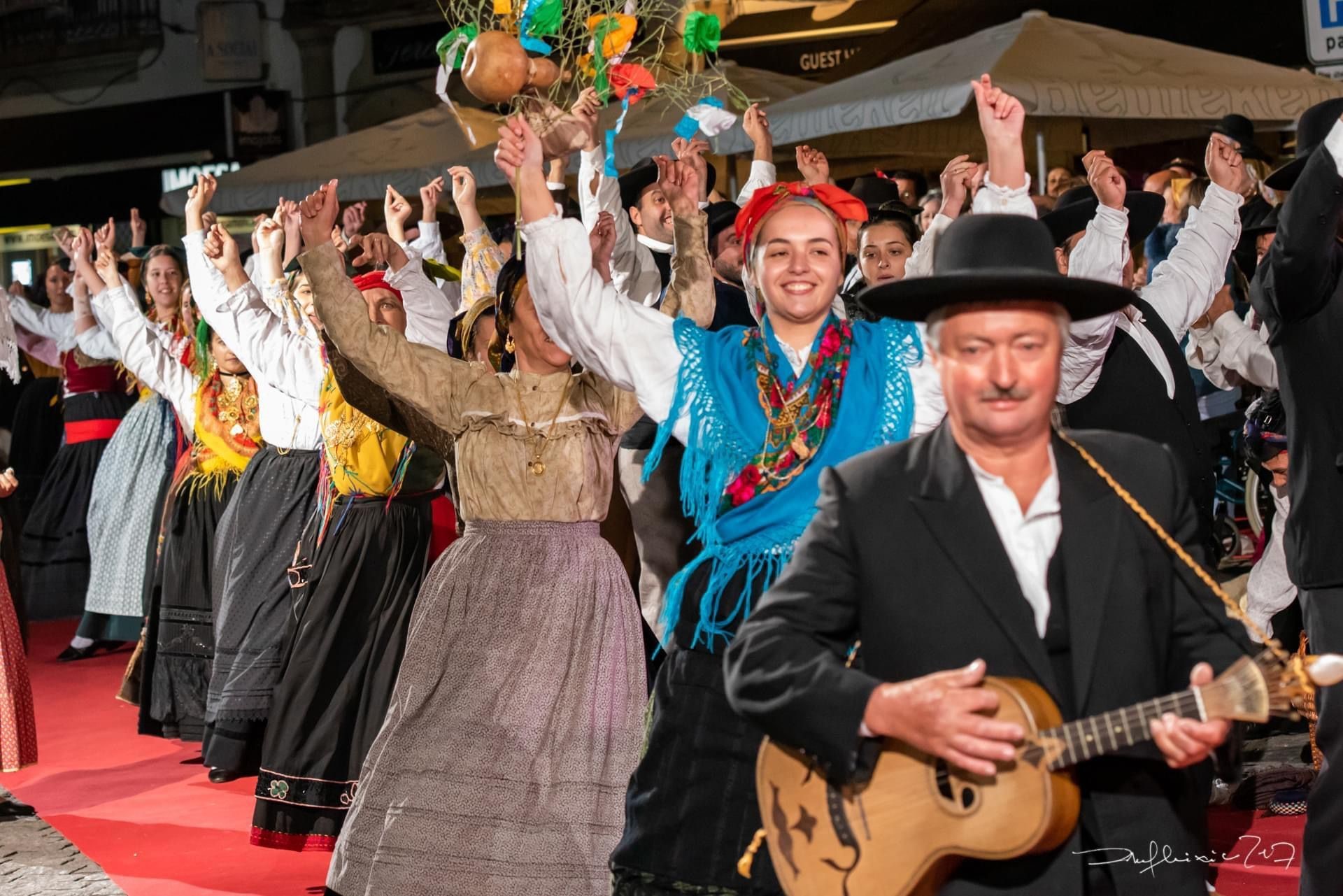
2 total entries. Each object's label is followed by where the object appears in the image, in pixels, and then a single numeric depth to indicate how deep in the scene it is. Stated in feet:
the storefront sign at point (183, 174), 75.82
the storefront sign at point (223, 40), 74.02
